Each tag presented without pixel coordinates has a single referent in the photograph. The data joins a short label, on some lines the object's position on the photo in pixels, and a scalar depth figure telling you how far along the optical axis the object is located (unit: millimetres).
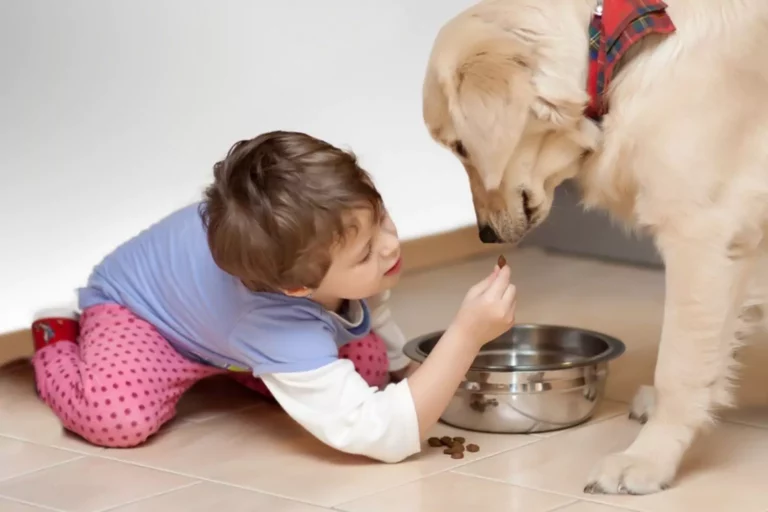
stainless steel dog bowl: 3973
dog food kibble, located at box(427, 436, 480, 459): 3895
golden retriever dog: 3560
